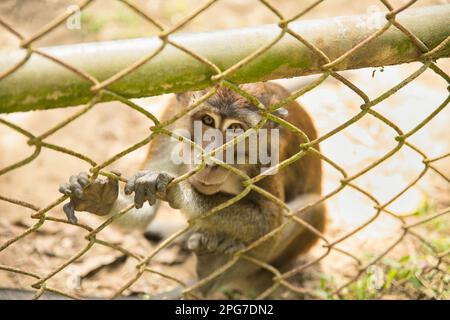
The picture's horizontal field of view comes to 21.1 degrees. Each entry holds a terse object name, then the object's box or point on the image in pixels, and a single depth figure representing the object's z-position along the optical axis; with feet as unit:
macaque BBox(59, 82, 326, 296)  4.08
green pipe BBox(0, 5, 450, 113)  3.51
